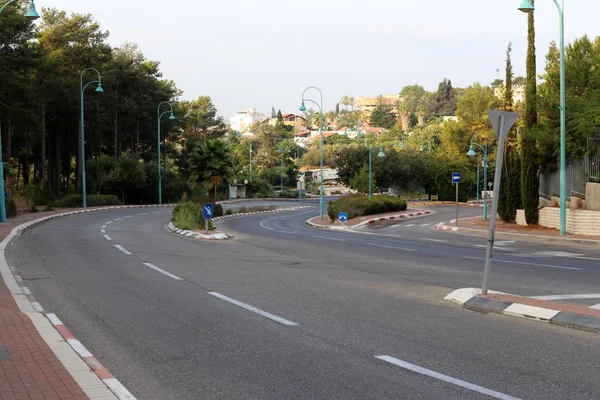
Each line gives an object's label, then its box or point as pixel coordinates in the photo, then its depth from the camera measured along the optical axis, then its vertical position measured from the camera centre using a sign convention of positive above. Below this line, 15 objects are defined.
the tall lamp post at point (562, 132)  26.47 +1.40
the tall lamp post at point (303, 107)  45.05 +4.29
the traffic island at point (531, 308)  8.99 -2.00
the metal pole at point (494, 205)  10.77 -0.57
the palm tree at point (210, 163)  43.06 +0.67
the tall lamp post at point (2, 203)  32.47 -1.21
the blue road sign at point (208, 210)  27.52 -1.44
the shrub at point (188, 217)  32.85 -2.13
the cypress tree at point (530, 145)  31.37 +1.08
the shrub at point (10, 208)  37.64 -1.69
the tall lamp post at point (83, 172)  52.50 +0.30
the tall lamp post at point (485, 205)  39.66 -2.08
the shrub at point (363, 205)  48.19 -2.59
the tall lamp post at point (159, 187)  69.00 -1.23
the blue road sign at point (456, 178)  38.50 -0.46
